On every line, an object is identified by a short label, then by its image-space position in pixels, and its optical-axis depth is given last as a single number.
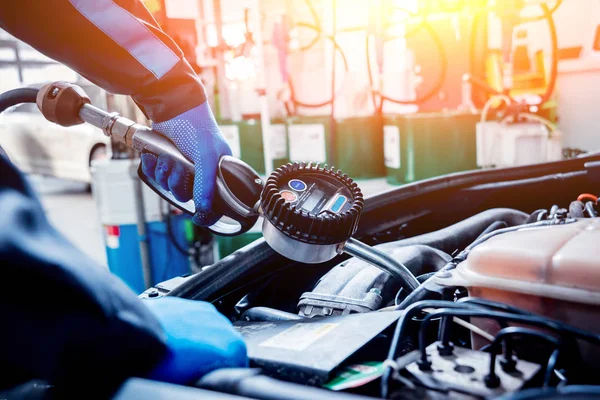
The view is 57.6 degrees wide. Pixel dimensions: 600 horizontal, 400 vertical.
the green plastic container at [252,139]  4.56
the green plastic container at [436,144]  3.50
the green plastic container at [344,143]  4.32
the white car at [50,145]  5.45
